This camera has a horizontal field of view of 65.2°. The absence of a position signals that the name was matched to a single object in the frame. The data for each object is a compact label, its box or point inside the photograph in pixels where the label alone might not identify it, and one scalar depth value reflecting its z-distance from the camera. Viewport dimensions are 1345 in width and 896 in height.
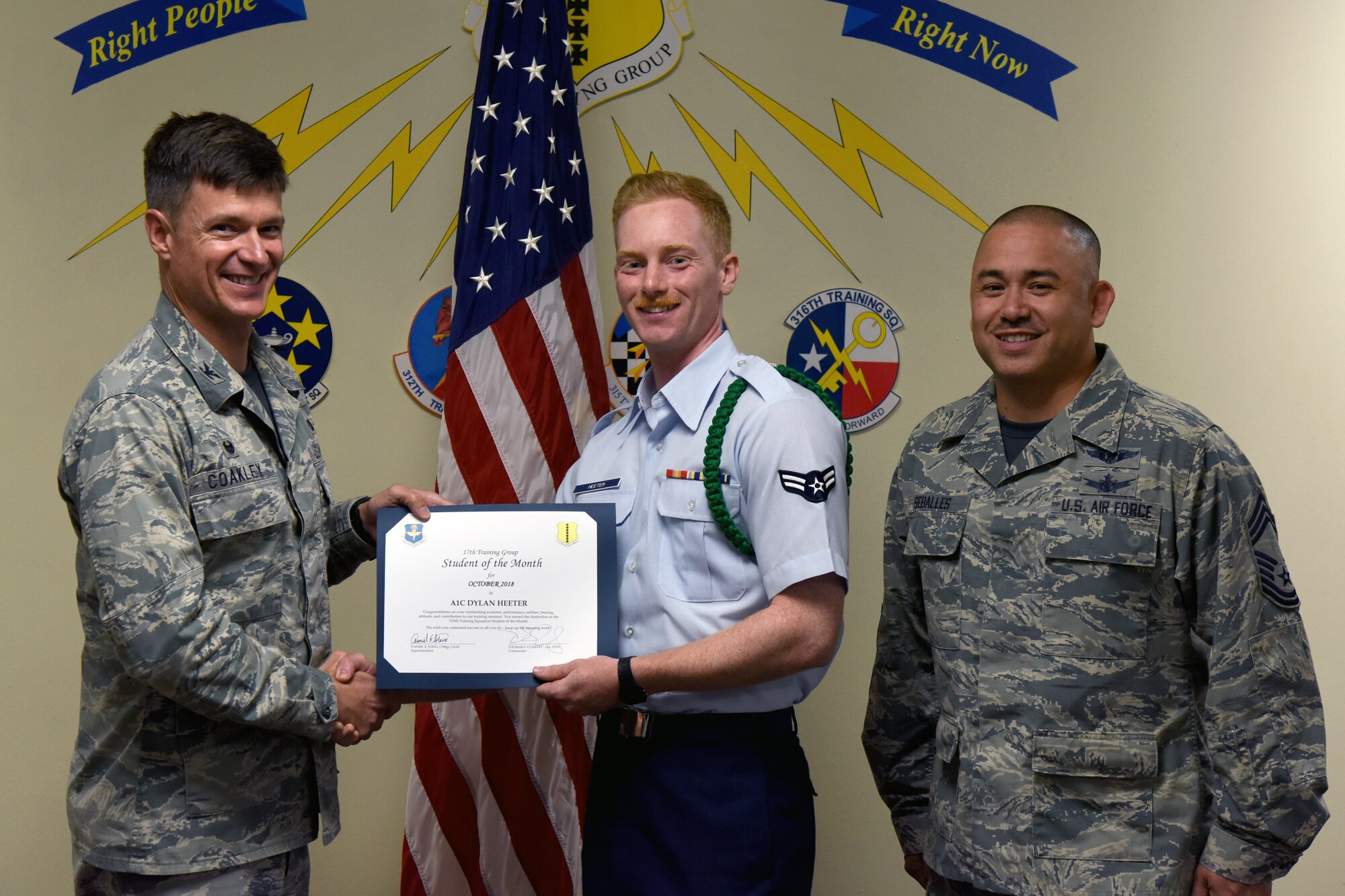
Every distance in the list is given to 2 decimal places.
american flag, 2.49
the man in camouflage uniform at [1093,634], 1.55
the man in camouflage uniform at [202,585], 1.52
